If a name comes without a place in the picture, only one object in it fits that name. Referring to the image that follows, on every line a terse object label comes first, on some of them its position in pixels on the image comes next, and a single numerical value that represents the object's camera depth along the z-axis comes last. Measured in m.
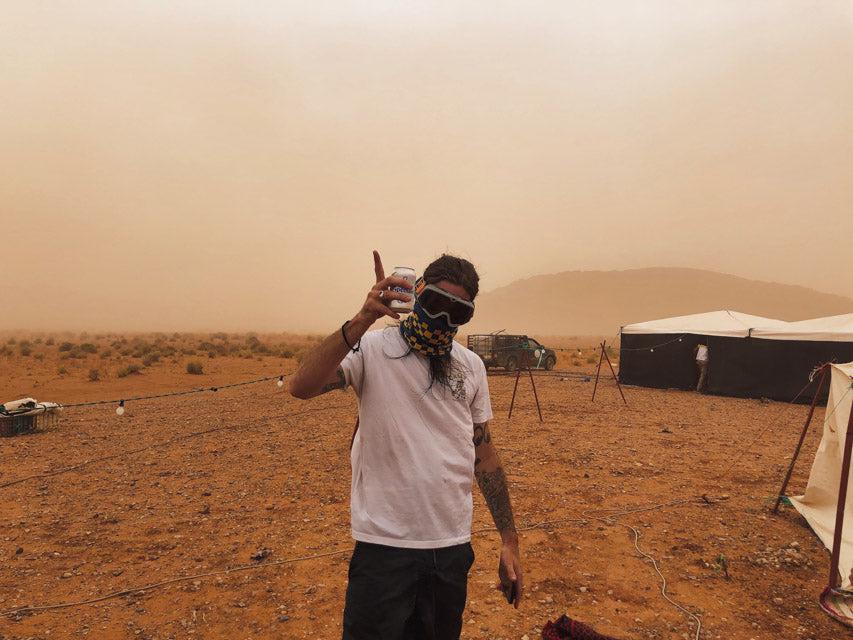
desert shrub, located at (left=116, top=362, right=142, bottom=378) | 22.17
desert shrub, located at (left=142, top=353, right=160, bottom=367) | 26.58
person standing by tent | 17.67
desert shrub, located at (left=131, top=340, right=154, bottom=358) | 32.25
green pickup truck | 23.03
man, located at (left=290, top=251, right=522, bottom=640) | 1.93
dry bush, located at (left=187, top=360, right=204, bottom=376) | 23.73
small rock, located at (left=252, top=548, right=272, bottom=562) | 5.19
